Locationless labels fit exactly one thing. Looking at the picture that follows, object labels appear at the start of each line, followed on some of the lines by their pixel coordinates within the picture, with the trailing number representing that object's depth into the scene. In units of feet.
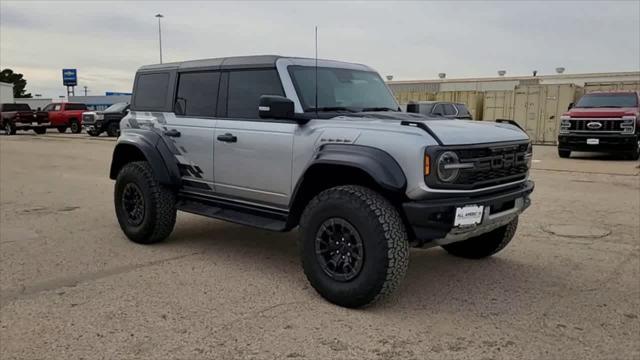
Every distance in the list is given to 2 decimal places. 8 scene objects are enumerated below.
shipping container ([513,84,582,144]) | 71.97
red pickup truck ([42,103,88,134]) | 101.19
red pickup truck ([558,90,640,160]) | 46.21
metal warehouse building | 72.43
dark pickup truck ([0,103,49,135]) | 97.40
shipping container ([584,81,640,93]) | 76.69
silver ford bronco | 12.46
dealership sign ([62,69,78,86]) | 220.43
